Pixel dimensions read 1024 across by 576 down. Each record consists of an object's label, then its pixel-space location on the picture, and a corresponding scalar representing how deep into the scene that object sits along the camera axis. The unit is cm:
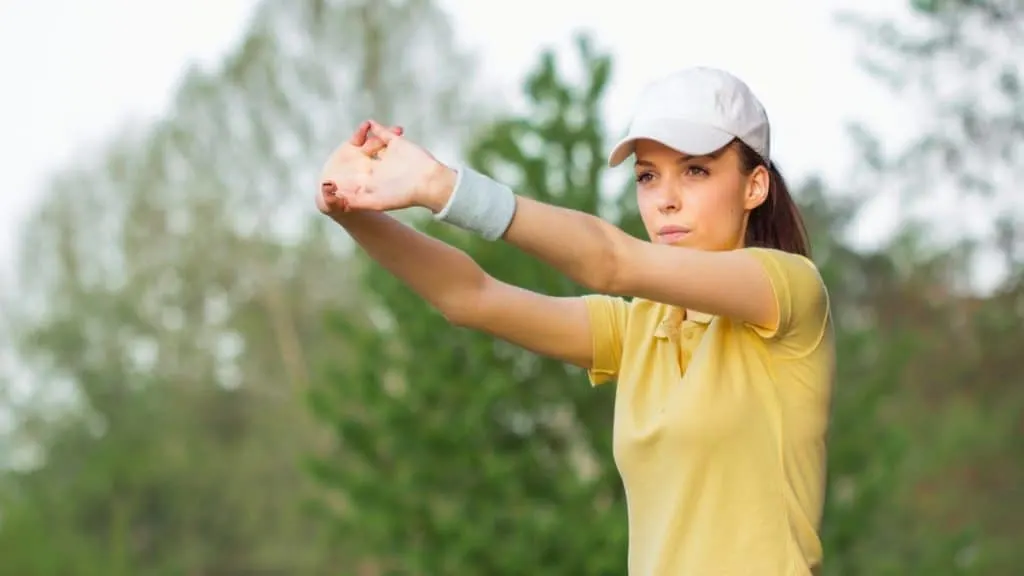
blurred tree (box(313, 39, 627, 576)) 1380
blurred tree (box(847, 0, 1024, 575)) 1711
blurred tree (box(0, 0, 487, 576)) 2722
